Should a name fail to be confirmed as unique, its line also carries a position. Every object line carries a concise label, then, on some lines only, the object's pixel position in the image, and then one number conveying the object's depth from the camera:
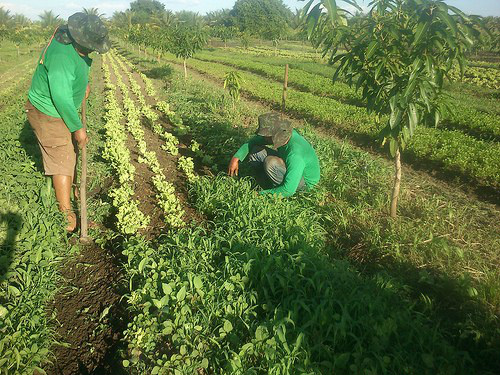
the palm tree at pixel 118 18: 58.15
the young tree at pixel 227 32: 53.22
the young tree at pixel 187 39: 17.36
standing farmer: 3.15
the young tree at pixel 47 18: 63.97
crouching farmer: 3.73
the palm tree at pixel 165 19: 28.91
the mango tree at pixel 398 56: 2.93
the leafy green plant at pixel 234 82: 9.38
